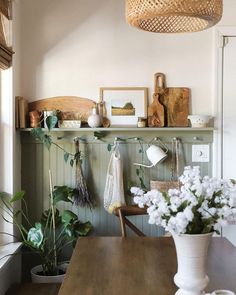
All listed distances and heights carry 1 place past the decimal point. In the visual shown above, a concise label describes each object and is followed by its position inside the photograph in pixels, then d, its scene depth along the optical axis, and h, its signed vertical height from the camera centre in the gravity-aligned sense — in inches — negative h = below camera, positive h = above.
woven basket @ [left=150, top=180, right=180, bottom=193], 118.6 -14.6
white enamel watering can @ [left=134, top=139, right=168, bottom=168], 118.0 -5.4
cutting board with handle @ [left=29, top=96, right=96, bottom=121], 122.1 +9.3
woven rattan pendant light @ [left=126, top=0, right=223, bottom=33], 62.5 +20.1
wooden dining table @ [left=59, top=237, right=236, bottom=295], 63.0 -23.8
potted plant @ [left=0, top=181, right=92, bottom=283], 109.9 -27.1
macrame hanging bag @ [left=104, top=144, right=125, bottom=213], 119.4 -14.8
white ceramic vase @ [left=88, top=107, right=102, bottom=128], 117.4 +4.3
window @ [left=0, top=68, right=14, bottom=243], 113.8 -2.3
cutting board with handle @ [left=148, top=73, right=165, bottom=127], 120.4 +8.3
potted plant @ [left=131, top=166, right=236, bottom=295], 50.8 -9.9
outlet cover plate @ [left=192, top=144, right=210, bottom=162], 122.2 -5.0
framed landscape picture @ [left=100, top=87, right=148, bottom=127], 122.0 +9.6
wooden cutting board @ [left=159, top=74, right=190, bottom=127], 121.0 +9.5
